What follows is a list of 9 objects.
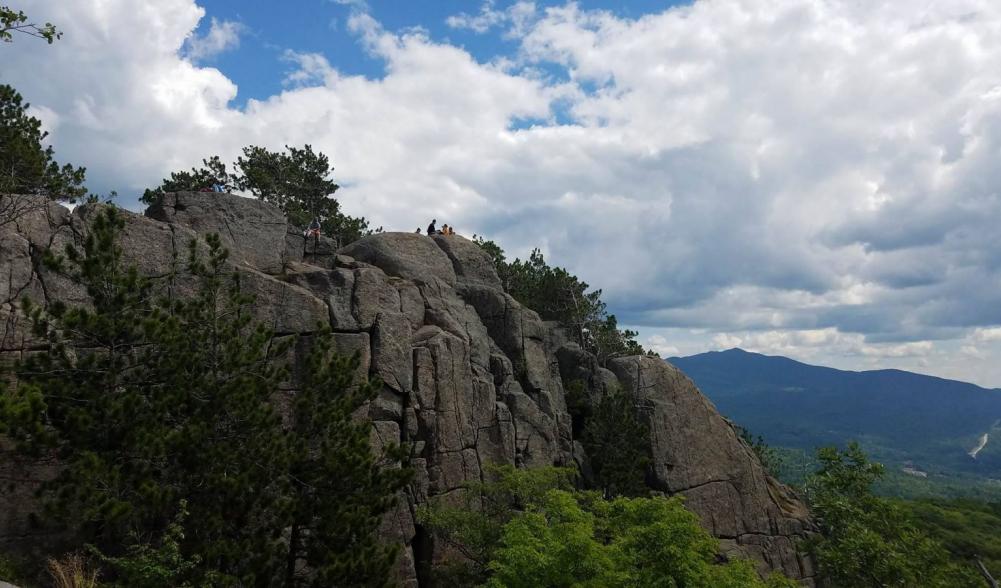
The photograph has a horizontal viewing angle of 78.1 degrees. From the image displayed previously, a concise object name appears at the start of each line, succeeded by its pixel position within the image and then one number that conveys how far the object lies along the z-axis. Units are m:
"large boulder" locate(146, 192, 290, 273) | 33.44
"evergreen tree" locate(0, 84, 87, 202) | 29.58
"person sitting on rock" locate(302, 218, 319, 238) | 38.75
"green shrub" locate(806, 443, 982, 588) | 32.31
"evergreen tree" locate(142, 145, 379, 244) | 53.88
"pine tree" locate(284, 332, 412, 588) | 21.48
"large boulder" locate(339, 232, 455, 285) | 39.97
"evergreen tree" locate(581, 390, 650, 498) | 41.62
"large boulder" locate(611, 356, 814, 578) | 44.88
